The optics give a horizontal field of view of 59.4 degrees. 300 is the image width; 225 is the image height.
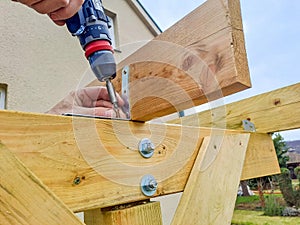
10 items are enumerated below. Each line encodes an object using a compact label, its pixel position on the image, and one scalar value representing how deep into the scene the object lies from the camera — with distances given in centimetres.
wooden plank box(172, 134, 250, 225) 72
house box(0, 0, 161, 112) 212
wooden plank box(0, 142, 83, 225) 40
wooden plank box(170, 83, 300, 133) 117
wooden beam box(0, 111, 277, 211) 49
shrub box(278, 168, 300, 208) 516
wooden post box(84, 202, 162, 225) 58
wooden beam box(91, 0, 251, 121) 54
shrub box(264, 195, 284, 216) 517
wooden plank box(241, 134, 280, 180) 116
